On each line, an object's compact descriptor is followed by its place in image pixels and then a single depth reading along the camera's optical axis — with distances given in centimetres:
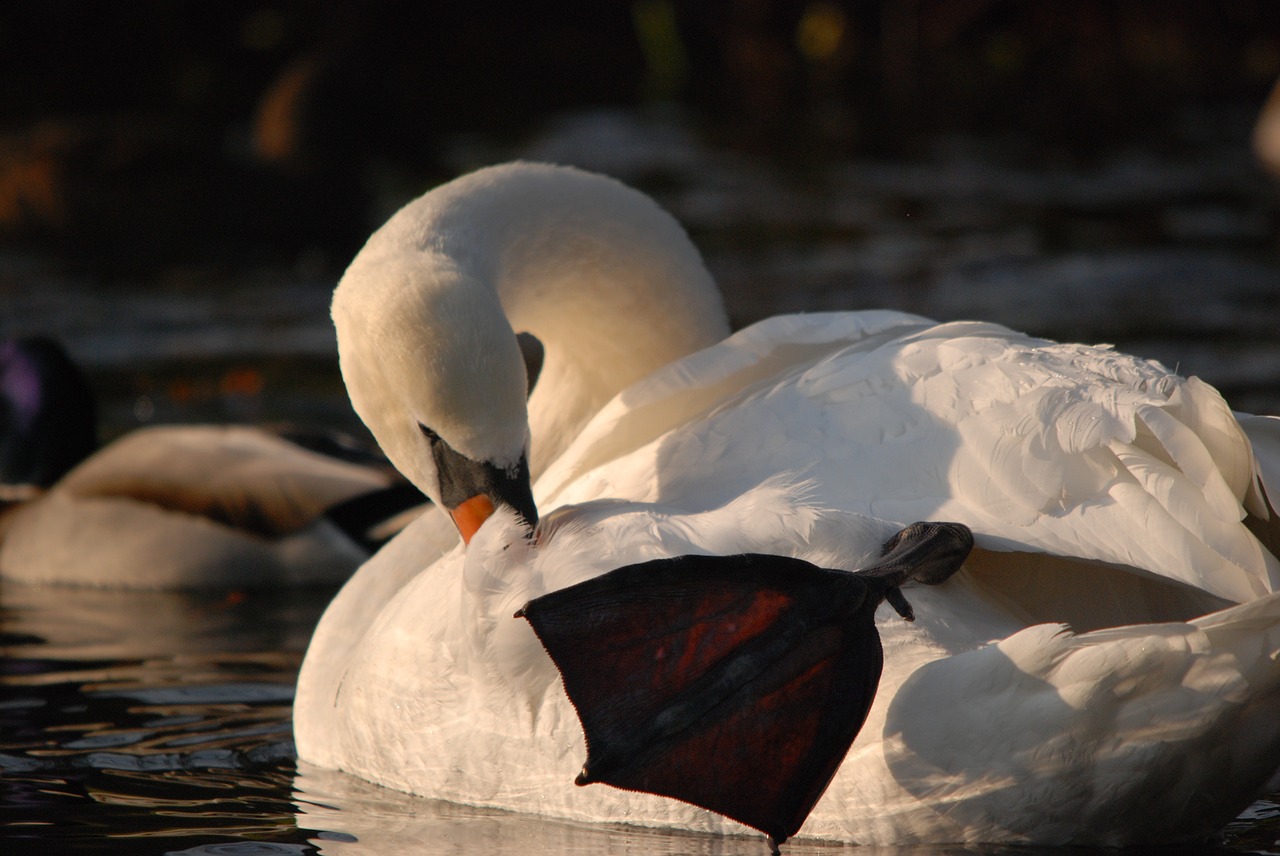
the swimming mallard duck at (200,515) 1323
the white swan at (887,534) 593
